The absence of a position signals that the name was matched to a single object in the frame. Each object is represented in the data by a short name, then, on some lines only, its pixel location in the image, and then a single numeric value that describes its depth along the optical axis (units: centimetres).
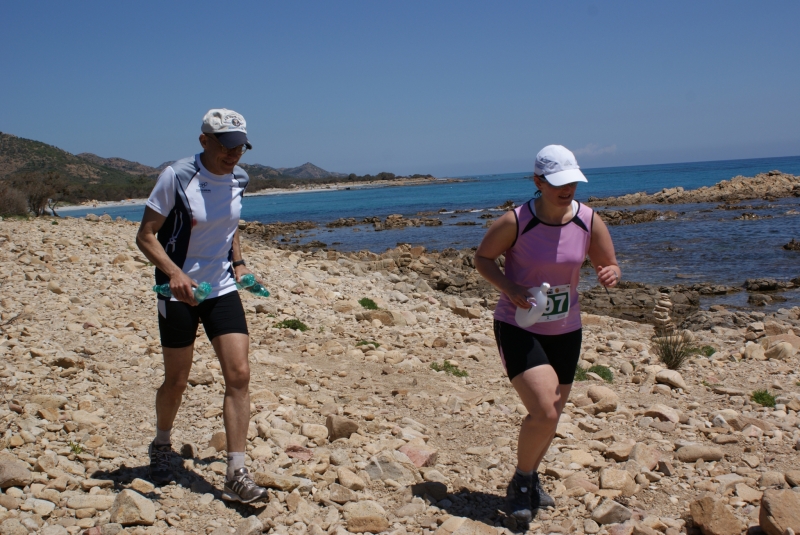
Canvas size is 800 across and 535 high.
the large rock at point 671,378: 636
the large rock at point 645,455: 434
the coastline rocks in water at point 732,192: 4553
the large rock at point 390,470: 413
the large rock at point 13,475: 352
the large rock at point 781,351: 782
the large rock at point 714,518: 345
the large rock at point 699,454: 446
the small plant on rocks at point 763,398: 582
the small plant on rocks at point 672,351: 734
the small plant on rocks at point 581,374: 670
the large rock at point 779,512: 330
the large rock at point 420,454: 434
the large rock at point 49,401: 470
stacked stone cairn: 1028
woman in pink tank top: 341
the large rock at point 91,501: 346
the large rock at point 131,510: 335
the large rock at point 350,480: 396
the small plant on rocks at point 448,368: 680
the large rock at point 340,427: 472
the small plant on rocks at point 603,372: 682
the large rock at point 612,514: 365
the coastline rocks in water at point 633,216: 3384
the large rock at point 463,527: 342
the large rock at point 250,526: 336
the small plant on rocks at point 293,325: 825
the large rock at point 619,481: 403
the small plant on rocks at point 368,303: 1047
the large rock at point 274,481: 382
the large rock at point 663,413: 527
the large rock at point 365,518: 357
